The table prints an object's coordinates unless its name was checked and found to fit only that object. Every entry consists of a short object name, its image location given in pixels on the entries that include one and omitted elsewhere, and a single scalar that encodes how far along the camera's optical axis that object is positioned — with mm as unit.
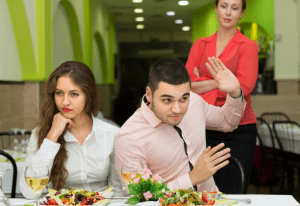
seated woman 1903
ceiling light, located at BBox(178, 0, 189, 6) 9156
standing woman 2320
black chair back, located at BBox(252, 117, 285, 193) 4850
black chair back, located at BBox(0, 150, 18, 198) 2336
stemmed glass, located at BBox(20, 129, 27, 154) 3294
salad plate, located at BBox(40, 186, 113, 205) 1462
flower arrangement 1433
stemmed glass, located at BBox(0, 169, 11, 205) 1436
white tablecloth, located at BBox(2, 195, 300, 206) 1499
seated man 1702
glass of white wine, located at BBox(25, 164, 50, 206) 1368
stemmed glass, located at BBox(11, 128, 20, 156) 3333
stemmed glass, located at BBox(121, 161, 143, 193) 1438
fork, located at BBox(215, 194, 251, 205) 1491
